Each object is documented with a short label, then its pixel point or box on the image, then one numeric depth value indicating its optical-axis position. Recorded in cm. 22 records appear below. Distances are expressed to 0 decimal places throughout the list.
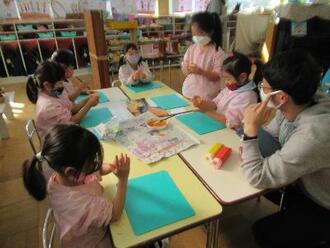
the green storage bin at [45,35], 484
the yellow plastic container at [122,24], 372
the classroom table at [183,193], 84
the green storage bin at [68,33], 497
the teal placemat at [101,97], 203
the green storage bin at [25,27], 468
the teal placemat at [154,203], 89
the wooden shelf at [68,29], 492
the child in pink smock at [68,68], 194
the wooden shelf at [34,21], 453
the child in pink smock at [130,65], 249
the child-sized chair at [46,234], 87
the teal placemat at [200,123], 151
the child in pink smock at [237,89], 151
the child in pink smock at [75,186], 85
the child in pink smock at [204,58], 203
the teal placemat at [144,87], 226
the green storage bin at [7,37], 459
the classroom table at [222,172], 101
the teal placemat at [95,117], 162
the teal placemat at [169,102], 186
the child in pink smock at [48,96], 150
